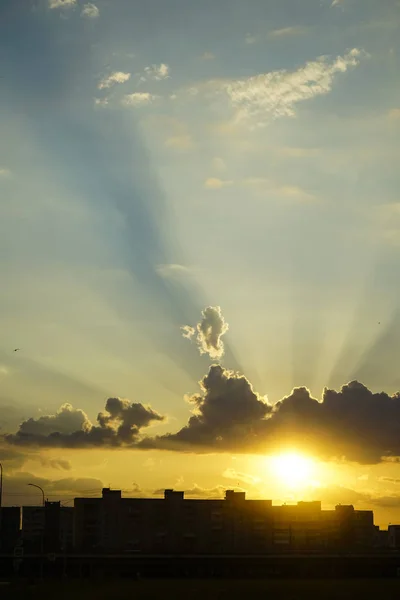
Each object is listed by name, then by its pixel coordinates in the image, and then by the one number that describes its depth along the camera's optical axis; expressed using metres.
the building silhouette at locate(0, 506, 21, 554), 195.32
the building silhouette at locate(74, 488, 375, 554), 198.88
